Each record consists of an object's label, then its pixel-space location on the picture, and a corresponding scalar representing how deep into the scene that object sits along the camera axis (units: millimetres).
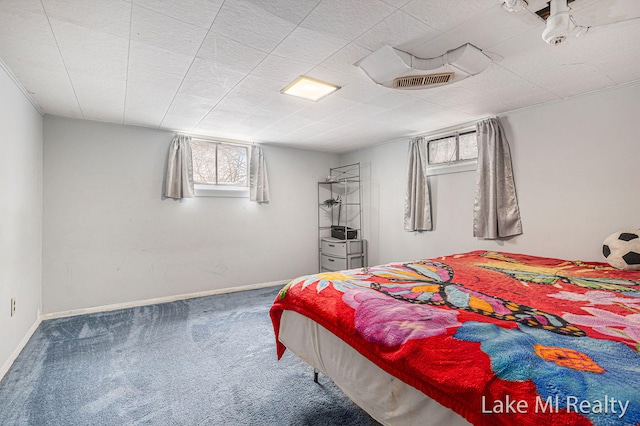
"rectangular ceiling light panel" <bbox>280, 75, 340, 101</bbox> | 2457
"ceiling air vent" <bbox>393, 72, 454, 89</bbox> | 2203
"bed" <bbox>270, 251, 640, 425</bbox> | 781
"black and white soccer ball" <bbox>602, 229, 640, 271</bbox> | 2145
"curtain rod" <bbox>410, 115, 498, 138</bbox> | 3544
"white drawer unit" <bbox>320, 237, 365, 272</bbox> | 4801
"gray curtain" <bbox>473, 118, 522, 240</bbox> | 3205
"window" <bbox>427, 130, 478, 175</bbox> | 3668
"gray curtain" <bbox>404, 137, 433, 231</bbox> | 4051
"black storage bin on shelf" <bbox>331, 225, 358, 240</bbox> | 4947
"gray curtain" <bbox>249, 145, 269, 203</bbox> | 4578
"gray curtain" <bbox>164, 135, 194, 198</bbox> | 3902
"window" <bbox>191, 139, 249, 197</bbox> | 4293
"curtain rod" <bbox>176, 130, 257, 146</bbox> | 4162
